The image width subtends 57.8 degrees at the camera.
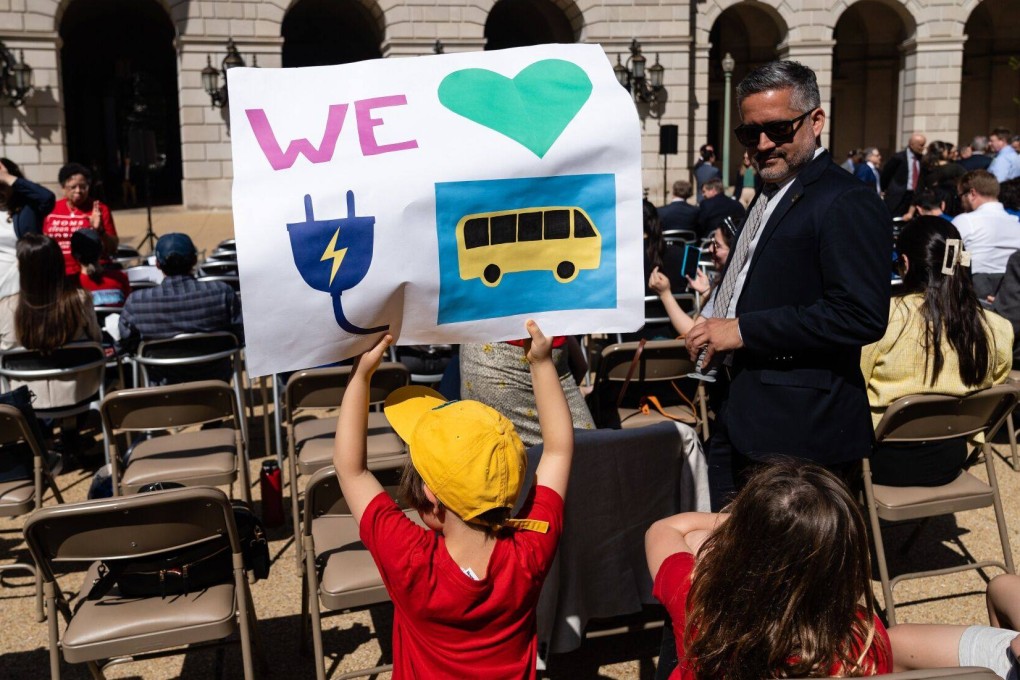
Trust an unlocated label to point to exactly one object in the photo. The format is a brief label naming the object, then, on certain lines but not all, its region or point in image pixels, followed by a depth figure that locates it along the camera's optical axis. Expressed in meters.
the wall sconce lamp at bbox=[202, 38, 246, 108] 22.50
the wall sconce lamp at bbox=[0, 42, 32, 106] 21.25
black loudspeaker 23.08
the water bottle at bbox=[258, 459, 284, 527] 4.76
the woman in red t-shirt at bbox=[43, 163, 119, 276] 7.98
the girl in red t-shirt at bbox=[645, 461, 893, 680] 1.75
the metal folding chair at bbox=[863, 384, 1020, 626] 3.60
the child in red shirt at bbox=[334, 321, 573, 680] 1.98
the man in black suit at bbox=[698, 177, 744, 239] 10.59
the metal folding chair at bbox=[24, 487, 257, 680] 2.81
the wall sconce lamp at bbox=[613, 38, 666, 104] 24.41
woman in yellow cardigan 3.75
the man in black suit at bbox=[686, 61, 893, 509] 2.67
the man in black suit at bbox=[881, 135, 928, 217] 14.49
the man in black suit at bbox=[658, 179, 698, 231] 10.72
